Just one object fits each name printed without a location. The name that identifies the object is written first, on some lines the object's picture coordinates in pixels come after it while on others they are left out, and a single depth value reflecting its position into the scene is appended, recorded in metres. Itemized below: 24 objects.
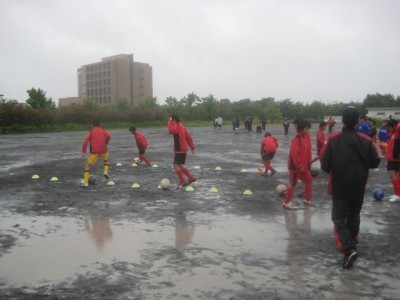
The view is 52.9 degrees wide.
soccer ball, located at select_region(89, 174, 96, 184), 10.96
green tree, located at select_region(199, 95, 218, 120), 84.81
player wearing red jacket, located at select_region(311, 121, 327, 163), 12.21
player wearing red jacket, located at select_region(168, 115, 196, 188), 10.27
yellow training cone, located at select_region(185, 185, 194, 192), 9.94
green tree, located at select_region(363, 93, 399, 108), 99.89
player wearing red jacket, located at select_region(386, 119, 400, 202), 8.30
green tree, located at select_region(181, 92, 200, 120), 86.31
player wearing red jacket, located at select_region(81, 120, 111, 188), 10.93
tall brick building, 128.50
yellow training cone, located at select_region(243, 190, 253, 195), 9.50
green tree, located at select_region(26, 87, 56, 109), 60.31
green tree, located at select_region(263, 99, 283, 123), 96.38
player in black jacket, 4.97
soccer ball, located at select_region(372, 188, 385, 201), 8.55
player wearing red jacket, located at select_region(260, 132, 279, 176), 12.24
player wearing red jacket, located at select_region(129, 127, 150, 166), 15.18
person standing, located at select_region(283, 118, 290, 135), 39.28
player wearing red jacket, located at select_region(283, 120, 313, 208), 7.88
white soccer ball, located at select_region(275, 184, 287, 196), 9.09
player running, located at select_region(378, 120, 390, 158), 16.90
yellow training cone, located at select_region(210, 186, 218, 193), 9.78
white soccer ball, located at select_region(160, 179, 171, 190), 10.07
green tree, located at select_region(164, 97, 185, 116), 80.94
